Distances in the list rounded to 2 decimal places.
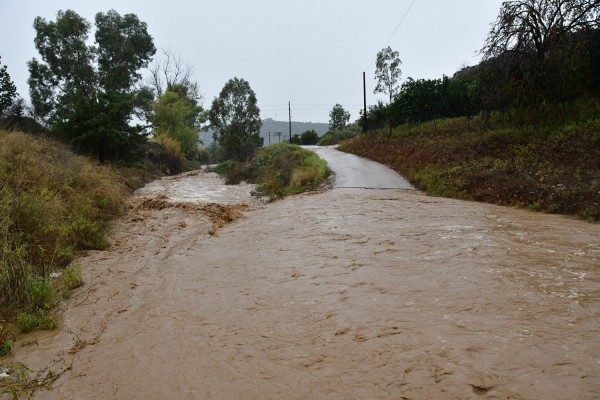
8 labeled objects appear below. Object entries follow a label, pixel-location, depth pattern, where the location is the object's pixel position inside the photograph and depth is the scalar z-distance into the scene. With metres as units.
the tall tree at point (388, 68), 38.84
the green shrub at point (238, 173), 27.15
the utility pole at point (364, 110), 37.08
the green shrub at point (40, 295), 5.91
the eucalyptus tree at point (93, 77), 22.08
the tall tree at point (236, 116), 33.53
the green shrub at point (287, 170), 18.41
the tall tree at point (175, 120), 40.66
